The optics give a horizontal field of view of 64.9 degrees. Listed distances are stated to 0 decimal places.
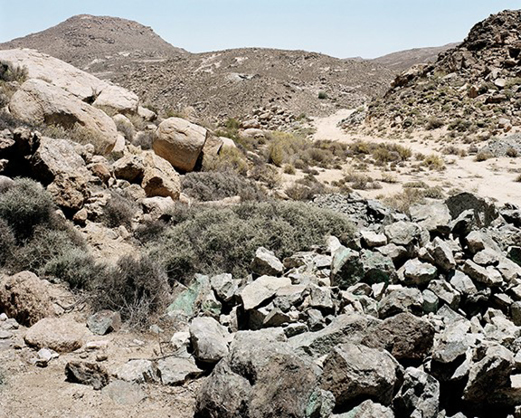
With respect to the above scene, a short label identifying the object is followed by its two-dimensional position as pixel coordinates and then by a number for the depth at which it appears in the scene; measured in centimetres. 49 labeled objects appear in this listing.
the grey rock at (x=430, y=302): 432
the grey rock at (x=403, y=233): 523
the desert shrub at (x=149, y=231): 660
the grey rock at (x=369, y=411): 288
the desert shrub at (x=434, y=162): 1606
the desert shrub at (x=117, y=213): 678
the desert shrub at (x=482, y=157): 1686
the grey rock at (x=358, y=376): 296
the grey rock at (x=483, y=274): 461
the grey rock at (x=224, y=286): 464
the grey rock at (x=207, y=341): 358
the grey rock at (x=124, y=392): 317
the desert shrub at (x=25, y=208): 529
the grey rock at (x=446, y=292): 440
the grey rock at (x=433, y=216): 566
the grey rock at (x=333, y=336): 342
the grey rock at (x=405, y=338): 345
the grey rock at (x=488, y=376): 308
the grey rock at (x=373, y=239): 545
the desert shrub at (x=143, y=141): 1158
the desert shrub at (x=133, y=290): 452
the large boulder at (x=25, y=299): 418
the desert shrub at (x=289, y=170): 1405
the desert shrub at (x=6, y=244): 494
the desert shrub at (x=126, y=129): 1166
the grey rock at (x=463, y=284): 457
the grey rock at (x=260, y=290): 428
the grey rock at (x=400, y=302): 411
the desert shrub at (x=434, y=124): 2336
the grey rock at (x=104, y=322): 414
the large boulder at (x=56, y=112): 915
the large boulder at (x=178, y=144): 1040
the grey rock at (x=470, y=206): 673
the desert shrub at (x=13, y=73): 1206
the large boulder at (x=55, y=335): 376
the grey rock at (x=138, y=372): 340
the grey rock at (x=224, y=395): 280
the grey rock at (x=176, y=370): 343
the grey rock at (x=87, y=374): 329
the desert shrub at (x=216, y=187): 928
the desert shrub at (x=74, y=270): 484
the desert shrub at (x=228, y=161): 1123
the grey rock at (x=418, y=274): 462
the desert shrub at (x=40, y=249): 493
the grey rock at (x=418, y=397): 305
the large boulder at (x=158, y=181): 824
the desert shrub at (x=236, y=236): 566
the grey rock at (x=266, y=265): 506
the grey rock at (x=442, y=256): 477
